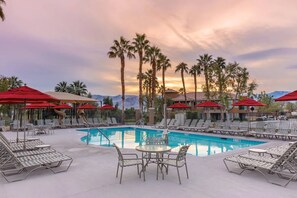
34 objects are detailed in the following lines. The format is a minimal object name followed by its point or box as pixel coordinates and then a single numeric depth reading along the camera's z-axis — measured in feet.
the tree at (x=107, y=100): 107.55
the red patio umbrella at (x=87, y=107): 64.60
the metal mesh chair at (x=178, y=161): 15.22
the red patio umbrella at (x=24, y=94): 19.12
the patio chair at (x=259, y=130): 40.96
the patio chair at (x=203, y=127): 51.44
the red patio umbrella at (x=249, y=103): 41.90
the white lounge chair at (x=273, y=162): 15.03
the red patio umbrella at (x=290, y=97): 23.37
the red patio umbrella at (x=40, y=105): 49.17
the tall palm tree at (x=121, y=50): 74.79
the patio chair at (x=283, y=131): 37.10
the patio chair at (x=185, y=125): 56.00
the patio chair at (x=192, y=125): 54.21
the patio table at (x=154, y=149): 15.99
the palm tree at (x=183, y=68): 115.14
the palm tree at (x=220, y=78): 75.20
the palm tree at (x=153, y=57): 84.79
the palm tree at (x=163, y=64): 93.03
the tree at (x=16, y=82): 116.74
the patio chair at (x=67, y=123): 61.82
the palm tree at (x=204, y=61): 102.75
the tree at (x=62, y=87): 122.93
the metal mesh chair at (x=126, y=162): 15.35
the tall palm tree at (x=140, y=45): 77.56
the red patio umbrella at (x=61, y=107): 58.98
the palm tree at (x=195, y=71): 107.65
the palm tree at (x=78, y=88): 122.42
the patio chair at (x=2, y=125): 52.07
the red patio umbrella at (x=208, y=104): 51.01
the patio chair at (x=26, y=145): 21.82
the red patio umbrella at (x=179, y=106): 56.34
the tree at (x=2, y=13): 43.33
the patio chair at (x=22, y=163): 16.03
